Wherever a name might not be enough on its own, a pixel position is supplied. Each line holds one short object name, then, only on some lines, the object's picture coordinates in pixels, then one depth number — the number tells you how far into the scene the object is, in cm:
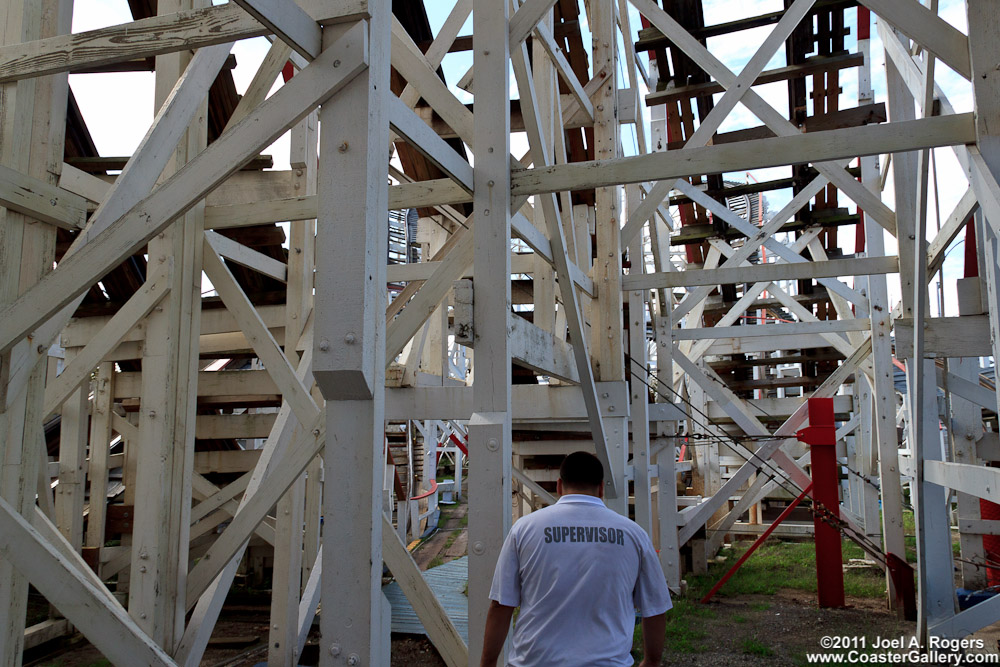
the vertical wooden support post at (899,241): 518
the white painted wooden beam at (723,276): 595
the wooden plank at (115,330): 381
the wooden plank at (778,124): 497
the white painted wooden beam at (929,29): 315
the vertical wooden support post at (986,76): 301
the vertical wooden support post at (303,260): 511
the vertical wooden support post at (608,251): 546
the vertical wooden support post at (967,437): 627
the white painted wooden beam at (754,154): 313
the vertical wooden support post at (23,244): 293
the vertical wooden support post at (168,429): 383
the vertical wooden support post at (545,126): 482
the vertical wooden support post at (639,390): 702
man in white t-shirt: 235
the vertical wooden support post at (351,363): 211
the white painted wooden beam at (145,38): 222
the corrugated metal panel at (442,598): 631
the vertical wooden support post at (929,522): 477
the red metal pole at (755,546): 670
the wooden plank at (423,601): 357
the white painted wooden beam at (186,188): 218
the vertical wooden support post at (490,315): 329
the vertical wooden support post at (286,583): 485
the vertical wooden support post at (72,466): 624
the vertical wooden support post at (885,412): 682
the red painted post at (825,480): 687
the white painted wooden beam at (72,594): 239
